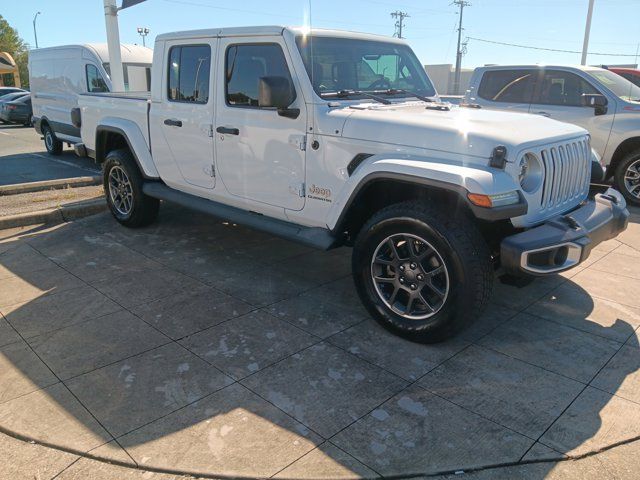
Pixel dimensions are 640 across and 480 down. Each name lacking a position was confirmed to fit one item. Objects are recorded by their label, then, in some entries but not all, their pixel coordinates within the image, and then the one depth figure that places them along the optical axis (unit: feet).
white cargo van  35.19
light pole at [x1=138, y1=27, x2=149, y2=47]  189.49
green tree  201.25
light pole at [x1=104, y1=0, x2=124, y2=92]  30.27
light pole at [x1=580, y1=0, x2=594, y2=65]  65.87
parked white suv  24.98
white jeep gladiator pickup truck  10.57
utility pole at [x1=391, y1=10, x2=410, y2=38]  187.42
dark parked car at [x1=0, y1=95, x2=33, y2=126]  62.69
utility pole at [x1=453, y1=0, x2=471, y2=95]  137.92
